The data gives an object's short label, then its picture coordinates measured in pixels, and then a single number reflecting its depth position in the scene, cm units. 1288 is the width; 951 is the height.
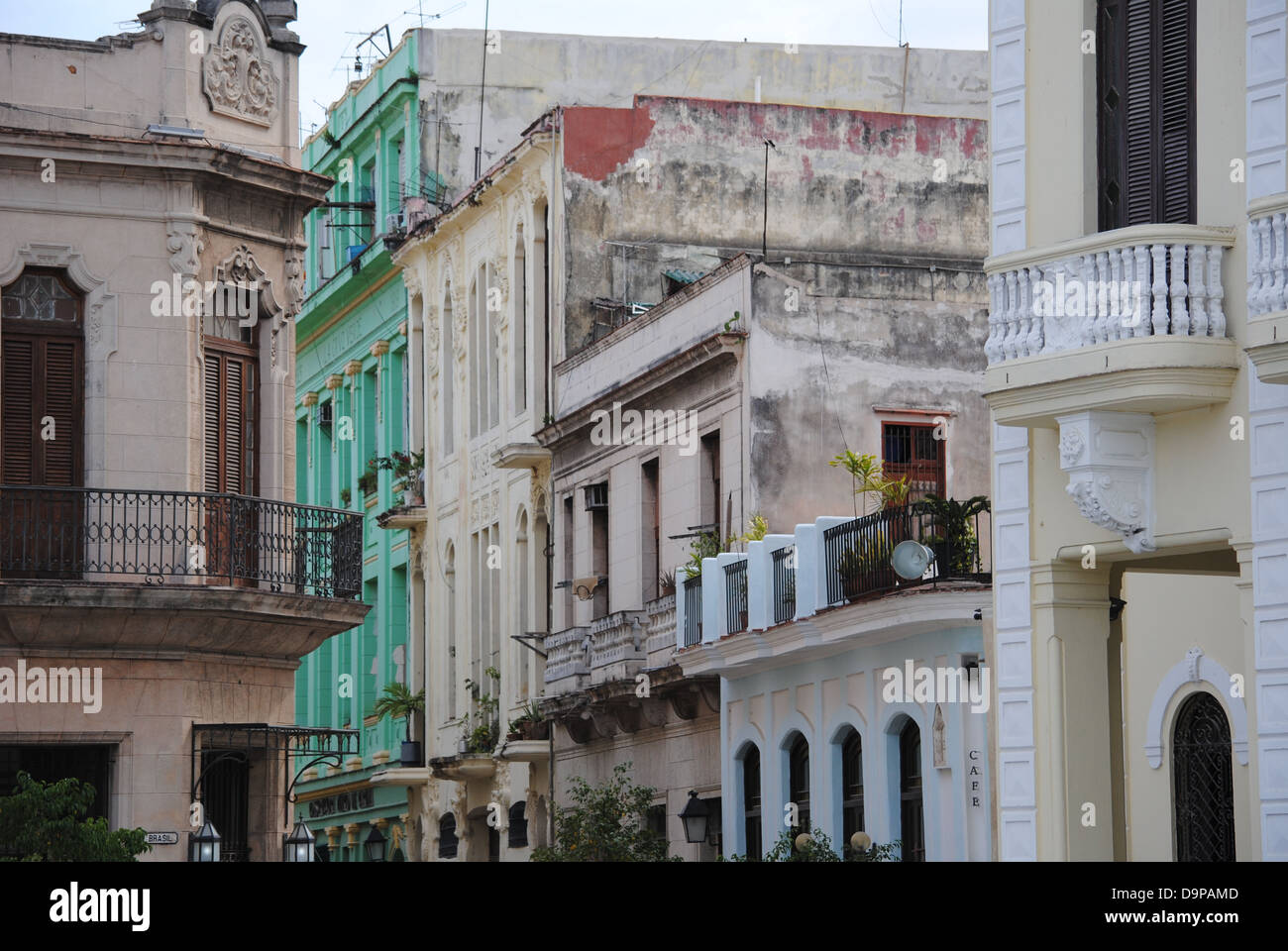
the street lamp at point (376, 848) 4403
